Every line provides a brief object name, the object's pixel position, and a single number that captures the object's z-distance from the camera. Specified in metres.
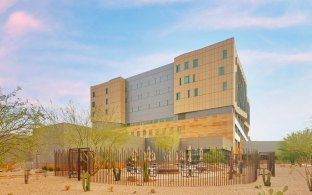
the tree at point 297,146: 32.19
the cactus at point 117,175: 16.90
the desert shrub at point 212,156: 31.64
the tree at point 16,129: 12.07
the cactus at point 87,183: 12.60
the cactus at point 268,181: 14.18
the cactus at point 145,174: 16.08
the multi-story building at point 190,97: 46.69
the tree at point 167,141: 43.54
